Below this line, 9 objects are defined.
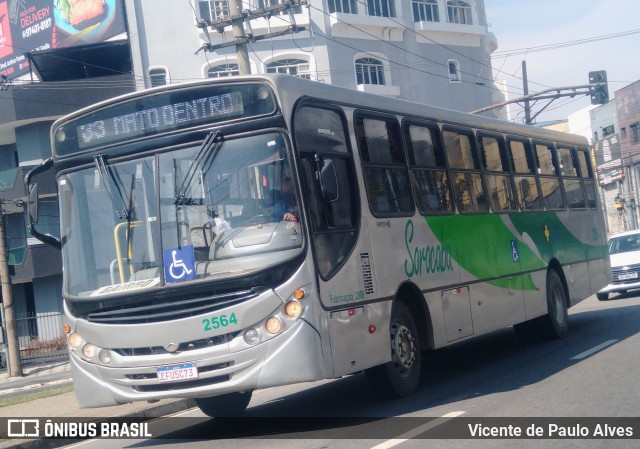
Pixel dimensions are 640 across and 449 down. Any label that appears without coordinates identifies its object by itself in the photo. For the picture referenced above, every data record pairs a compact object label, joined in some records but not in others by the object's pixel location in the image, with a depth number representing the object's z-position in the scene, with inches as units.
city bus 340.2
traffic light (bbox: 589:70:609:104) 980.6
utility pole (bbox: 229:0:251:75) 805.2
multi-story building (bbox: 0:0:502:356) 1547.7
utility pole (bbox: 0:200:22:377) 1142.3
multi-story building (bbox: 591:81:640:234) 2247.8
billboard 1643.7
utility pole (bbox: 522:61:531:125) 1530.5
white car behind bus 988.6
